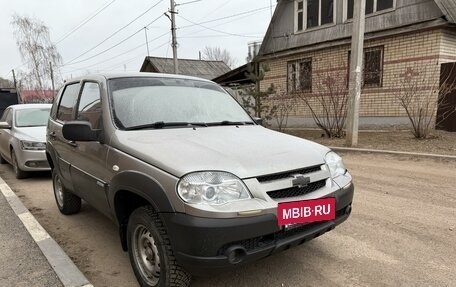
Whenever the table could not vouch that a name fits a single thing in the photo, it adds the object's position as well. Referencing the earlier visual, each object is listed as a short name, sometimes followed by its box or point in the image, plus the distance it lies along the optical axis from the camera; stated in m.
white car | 7.07
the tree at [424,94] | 10.24
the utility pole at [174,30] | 19.97
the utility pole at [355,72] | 9.30
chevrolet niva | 2.36
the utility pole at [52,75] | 42.83
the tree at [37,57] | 41.28
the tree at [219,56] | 65.81
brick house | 12.09
